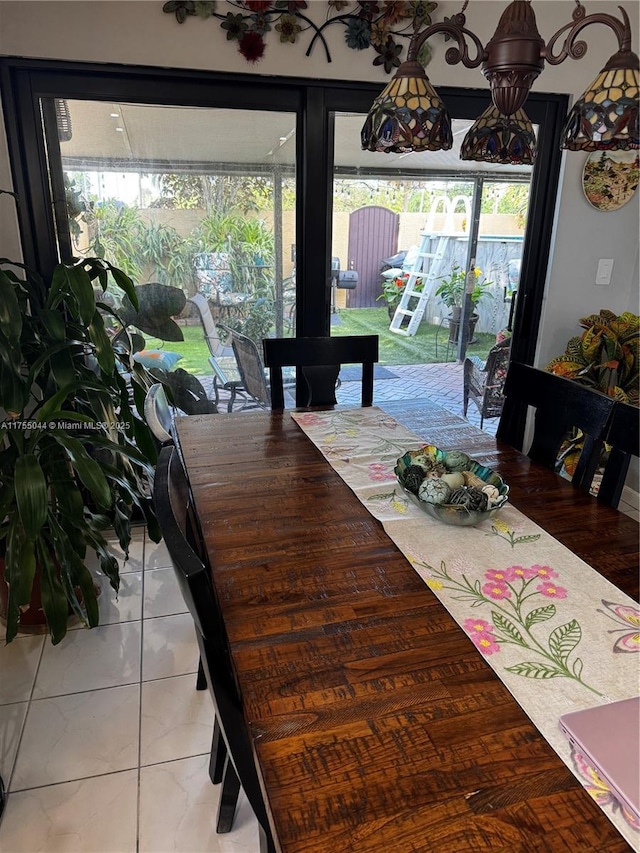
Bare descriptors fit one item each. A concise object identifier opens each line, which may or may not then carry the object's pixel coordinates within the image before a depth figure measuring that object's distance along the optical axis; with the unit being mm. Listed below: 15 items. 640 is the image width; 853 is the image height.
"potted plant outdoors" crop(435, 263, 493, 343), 3008
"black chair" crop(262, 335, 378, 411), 2238
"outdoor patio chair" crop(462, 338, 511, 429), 3172
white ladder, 2941
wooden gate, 2775
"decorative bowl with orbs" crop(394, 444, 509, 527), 1287
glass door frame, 2250
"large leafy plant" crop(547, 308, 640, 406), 2822
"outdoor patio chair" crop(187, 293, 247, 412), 2711
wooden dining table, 673
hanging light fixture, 1015
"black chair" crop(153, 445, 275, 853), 857
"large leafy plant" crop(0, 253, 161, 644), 1615
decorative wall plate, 2787
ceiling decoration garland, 2234
